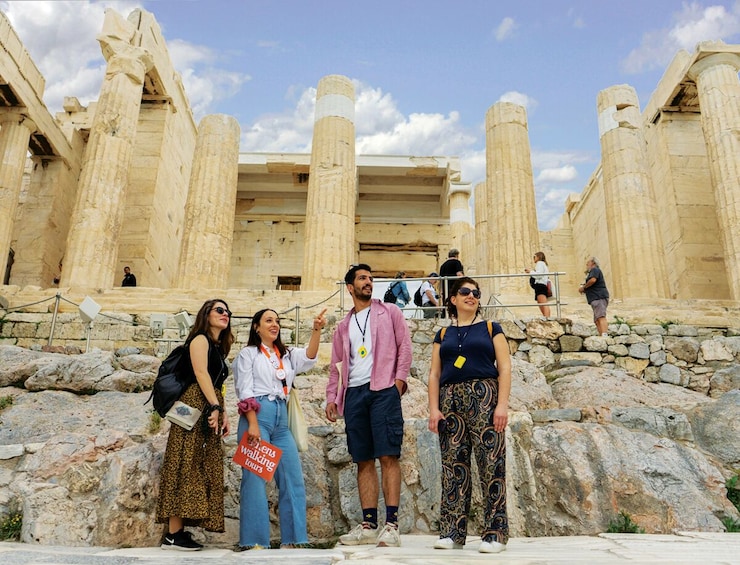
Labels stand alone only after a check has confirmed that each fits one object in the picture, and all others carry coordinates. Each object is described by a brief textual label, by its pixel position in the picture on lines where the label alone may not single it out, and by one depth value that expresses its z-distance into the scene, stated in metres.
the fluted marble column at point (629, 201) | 15.80
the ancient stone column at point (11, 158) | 17.10
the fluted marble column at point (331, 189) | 15.38
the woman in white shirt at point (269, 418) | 3.95
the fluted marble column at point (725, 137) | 15.67
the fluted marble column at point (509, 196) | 15.22
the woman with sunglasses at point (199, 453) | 3.93
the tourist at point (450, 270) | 11.34
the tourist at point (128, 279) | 16.16
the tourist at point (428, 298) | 11.70
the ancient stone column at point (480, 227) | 18.95
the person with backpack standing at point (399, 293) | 11.80
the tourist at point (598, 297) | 10.22
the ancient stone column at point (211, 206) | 15.77
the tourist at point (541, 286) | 11.60
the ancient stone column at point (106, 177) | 14.41
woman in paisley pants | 3.65
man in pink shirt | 4.06
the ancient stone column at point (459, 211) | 23.70
